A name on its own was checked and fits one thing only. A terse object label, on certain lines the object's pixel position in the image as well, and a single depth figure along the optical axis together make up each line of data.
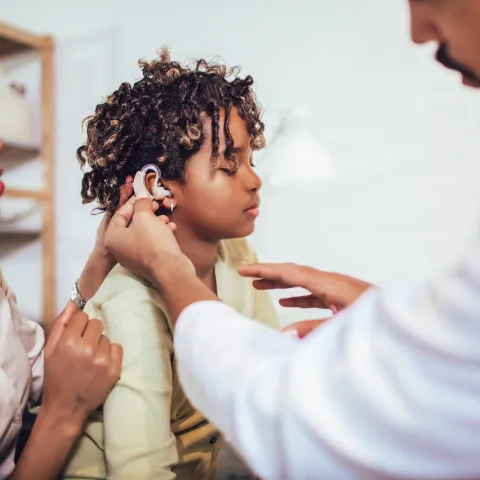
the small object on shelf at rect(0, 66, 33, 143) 1.14
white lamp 1.00
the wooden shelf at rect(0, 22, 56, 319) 1.13
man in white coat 0.29
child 0.68
